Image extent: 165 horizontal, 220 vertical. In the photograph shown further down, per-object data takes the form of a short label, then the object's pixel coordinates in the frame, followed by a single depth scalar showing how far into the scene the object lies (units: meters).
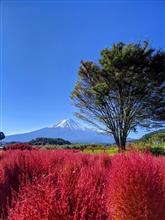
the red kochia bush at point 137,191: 1.93
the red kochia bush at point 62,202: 1.19
